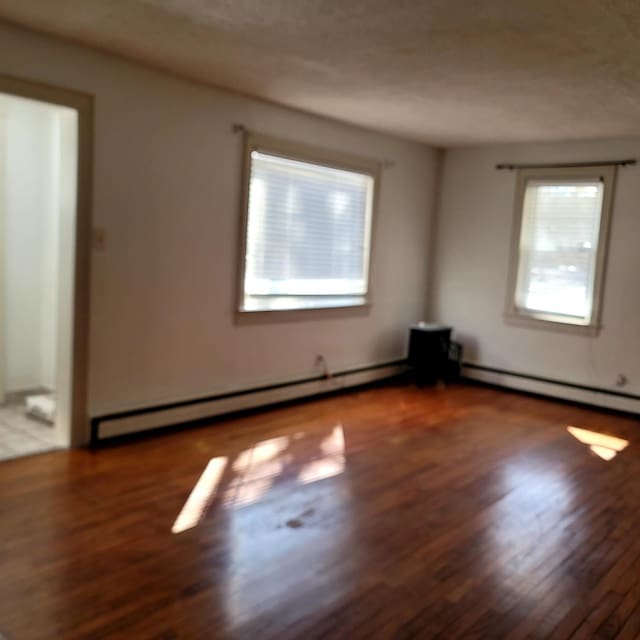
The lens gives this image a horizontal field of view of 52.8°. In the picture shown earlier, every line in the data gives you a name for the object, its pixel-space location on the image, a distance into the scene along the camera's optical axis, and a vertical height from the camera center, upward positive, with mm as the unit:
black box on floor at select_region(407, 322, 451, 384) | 6312 -879
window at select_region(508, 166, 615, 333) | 5723 +218
